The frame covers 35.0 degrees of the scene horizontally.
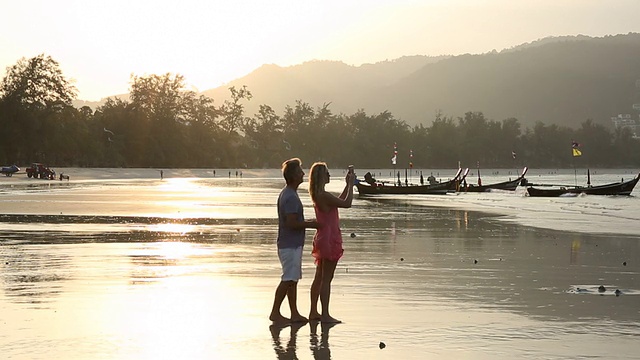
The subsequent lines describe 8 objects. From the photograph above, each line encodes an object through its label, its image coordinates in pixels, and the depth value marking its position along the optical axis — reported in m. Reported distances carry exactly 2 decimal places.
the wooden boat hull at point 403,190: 70.25
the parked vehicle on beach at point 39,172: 102.00
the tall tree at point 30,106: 122.62
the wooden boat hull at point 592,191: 70.31
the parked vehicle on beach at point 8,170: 105.38
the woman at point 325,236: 11.61
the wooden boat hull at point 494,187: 84.50
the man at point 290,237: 11.62
